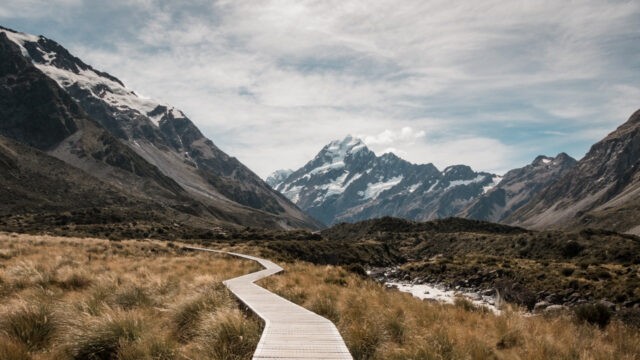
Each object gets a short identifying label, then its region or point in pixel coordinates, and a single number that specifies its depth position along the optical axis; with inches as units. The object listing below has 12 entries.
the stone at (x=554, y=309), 883.4
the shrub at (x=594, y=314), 659.4
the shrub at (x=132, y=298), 563.5
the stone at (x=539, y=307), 993.7
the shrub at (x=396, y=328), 426.9
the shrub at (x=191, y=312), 446.9
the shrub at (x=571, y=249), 3309.5
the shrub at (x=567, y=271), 1955.7
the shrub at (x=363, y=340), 389.7
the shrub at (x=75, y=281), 682.8
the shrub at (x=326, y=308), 525.7
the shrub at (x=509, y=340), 439.2
